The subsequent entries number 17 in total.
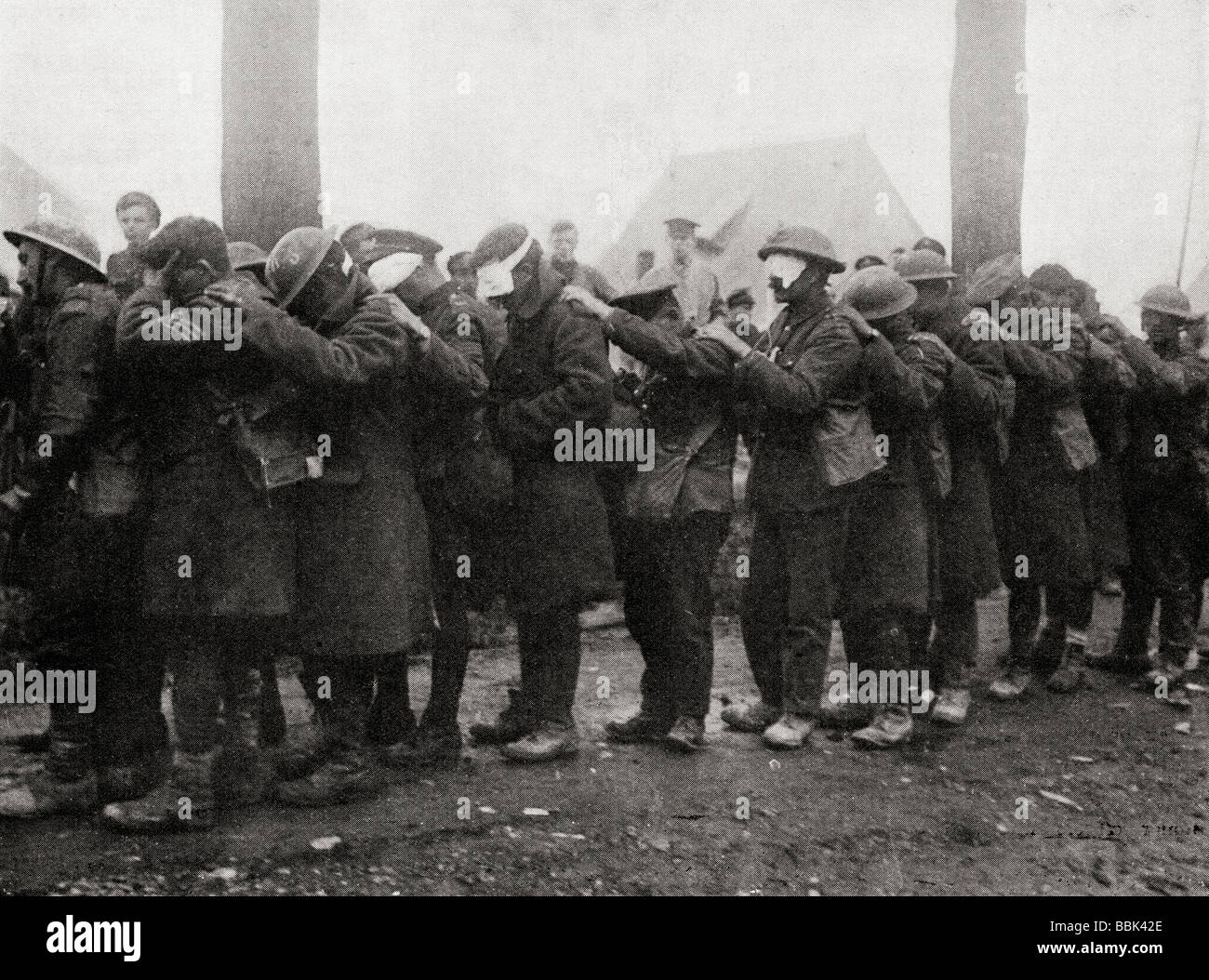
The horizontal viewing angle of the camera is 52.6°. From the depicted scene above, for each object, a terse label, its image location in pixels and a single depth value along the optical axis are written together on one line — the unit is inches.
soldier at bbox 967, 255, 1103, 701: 237.6
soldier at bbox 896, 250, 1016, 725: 221.1
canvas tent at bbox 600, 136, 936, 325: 346.6
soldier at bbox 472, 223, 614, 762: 186.7
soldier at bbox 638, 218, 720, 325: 199.2
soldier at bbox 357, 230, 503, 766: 182.9
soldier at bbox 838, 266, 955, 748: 208.2
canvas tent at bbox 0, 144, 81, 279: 185.8
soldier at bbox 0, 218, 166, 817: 156.3
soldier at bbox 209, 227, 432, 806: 163.2
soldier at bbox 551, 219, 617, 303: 235.3
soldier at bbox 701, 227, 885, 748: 196.7
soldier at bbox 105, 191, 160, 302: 205.9
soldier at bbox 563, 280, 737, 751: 198.4
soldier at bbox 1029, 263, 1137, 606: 252.5
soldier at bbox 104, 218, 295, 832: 156.1
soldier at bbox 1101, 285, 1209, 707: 259.0
